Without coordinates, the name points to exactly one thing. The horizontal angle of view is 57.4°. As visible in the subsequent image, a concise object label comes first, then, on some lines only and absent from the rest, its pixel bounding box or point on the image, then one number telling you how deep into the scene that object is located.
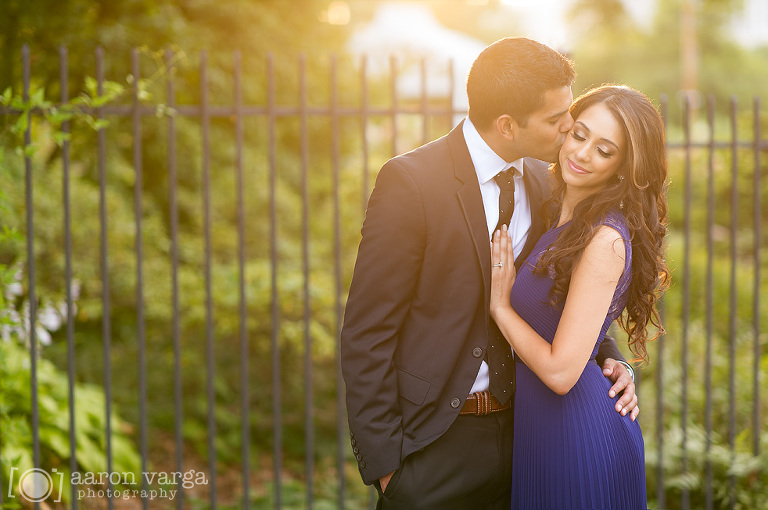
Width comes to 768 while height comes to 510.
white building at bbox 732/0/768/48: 33.62
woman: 2.23
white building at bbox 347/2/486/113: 9.33
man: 2.26
